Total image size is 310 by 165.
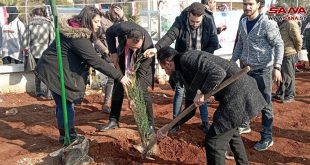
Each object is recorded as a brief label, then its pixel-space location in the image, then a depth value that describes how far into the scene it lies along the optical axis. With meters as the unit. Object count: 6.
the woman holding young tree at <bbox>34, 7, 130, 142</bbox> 3.26
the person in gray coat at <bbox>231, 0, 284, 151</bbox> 3.32
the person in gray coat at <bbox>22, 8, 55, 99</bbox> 5.78
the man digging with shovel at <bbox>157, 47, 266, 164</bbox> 2.58
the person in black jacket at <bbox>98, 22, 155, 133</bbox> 3.56
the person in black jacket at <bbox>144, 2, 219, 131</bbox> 3.78
